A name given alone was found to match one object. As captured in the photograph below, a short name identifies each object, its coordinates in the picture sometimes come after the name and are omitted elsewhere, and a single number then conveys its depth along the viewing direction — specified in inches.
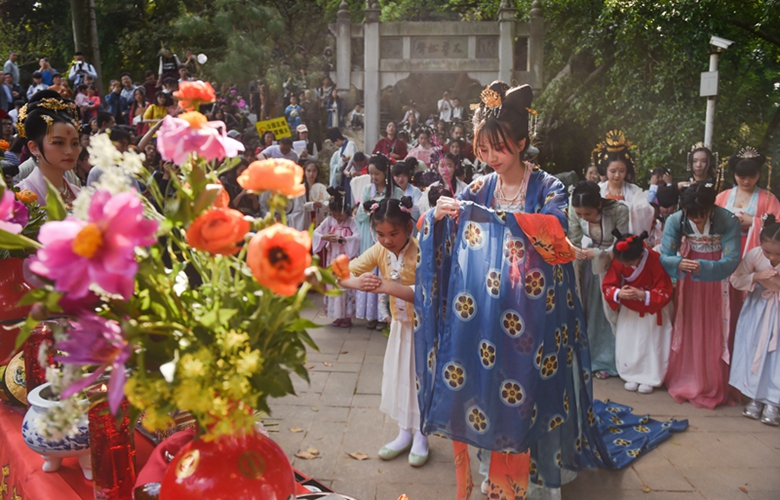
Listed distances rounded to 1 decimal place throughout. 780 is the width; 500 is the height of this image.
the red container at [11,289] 77.9
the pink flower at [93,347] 38.0
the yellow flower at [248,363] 39.0
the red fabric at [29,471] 63.8
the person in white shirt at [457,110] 626.5
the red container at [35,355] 72.6
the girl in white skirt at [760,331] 158.1
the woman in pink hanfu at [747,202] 179.0
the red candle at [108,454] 57.4
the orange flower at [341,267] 43.1
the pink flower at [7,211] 40.6
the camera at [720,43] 261.1
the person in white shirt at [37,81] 474.8
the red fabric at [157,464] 55.2
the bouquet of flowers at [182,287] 35.5
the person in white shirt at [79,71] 511.3
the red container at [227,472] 44.8
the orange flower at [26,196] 80.4
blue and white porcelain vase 62.4
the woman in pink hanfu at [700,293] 167.0
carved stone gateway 557.0
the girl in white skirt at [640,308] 176.2
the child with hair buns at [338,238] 251.1
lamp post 265.0
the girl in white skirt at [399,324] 130.1
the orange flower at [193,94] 44.2
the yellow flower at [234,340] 39.4
